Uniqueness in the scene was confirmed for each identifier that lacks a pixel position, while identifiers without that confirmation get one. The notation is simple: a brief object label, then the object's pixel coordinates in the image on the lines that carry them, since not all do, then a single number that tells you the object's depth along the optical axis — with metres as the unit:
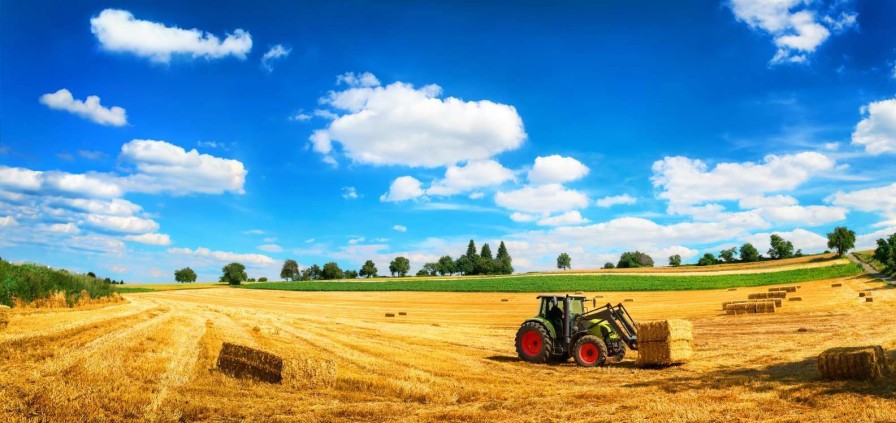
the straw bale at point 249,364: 11.20
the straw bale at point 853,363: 10.89
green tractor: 15.19
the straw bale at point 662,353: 14.43
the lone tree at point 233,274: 110.00
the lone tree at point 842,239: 109.94
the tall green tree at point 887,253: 60.00
